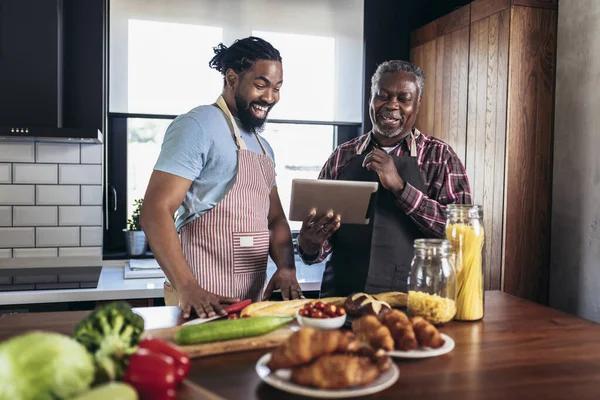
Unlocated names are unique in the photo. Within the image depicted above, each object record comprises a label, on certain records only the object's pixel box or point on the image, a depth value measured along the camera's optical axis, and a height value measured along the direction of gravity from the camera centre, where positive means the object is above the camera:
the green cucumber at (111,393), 0.64 -0.26
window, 2.94 +0.55
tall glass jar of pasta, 1.37 -0.19
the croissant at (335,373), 0.86 -0.31
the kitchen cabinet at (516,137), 2.49 +0.19
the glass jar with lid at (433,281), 1.28 -0.24
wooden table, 0.94 -0.36
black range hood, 2.50 +0.46
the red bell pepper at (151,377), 0.79 -0.29
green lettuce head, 0.65 -0.24
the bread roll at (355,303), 1.34 -0.31
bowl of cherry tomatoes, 1.20 -0.31
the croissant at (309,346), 0.89 -0.28
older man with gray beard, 1.97 -0.04
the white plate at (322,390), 0.85 -0.33
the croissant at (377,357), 0.93 -0.31
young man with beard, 1.57 -0.05
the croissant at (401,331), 1.09 -0.31
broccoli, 0.78 -0.25
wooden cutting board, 1.08 -0.34
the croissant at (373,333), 1.05 -0.31
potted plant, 2.96 -0.35
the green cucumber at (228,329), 1.10 -0.32
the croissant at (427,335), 1.10 -0.32
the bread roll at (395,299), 1.47 -0.33
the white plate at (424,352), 1.06 -0.34
